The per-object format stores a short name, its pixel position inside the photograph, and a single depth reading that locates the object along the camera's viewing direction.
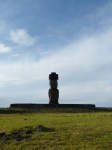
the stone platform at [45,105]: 39.72
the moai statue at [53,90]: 43.91
